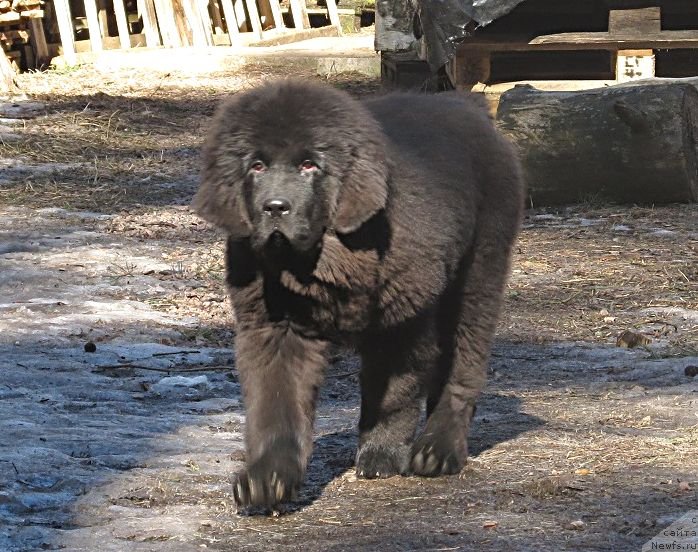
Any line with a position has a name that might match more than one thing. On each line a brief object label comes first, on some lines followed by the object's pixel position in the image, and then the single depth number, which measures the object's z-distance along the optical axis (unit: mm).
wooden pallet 12539
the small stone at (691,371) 6531
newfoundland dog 4562
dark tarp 12055
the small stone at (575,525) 4327
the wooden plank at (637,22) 12578
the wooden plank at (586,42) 12500
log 10461
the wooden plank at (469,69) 12883
